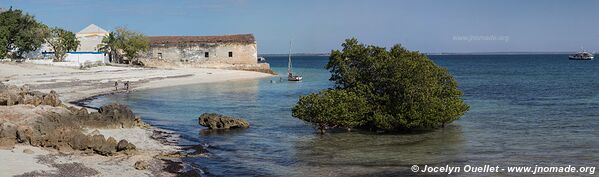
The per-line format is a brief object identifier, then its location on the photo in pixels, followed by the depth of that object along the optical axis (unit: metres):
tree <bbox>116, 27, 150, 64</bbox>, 83.25
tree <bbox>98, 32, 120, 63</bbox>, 83.95
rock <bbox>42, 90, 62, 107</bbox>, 27.14
